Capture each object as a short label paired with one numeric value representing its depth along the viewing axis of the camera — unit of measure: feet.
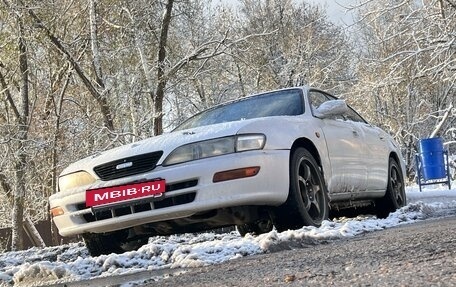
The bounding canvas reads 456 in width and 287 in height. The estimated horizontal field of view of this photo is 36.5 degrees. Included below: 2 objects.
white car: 16.57
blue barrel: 56.70
